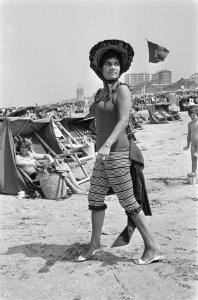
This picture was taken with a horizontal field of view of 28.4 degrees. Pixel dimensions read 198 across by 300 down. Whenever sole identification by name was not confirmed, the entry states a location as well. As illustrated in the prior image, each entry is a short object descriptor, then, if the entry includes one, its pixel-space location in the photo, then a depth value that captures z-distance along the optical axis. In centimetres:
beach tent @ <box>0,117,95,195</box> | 626
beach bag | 599
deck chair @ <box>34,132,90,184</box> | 746
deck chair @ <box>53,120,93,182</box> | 785
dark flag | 1503
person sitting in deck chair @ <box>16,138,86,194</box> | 633
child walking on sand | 620
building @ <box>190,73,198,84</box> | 9525
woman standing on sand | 302
